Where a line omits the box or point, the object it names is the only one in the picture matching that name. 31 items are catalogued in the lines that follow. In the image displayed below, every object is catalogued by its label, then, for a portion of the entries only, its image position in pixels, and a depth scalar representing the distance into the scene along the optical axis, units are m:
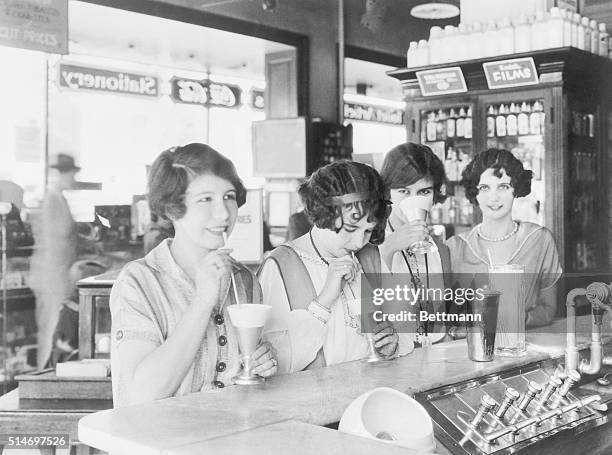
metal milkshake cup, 2.14
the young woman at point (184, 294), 1.80
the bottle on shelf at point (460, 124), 3.57
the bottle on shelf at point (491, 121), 3.53
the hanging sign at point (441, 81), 3.41
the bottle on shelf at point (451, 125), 3.56
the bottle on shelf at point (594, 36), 3.13
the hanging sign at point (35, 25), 2.73
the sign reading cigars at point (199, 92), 2.98
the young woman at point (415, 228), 2.55
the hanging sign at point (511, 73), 3.32
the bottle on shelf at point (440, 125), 3.50
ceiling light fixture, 3.17
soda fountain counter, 1.37
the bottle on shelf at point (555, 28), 3.17
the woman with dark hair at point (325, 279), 2.28
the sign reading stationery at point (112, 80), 2.94
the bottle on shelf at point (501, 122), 3.49
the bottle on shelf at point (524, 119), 3.42
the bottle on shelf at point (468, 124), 3.59
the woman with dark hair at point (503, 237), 2.91
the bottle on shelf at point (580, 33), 3.15
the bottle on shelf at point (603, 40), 3.12
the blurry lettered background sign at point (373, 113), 3.26
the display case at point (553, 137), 3.16
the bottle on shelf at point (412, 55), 3.36
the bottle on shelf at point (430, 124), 3.41
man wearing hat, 3.05
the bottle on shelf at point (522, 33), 3.23
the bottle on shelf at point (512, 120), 3.48
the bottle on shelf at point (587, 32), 3.15
